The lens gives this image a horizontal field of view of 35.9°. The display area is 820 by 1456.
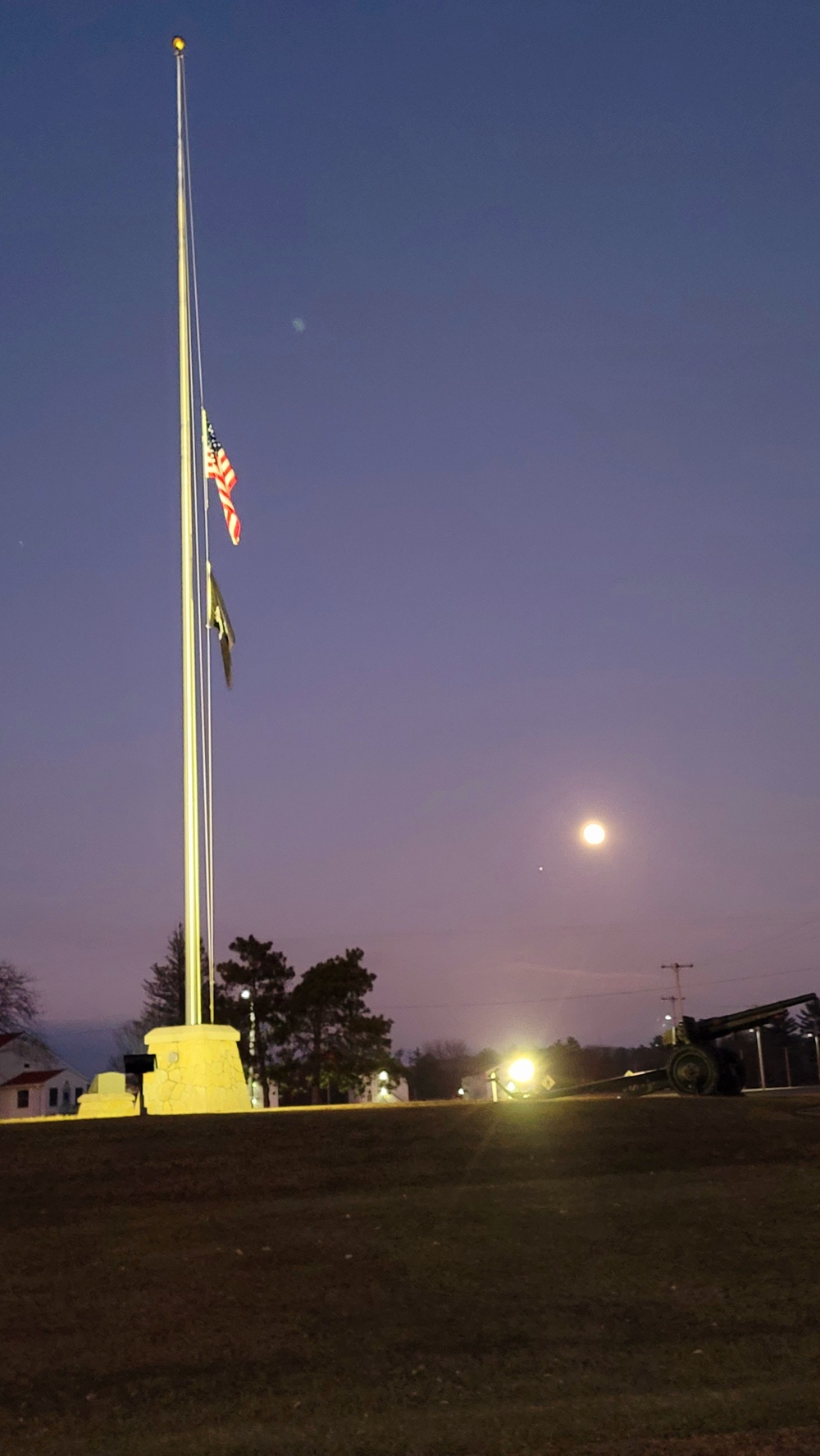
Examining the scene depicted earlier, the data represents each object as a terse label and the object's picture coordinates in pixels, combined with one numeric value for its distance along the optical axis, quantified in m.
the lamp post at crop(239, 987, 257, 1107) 51.16
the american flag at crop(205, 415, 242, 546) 19.77
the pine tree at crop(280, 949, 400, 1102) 52.88
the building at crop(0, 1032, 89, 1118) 66.19
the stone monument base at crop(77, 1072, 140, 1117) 18.00
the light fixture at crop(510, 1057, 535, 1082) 29.64
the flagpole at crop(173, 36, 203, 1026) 16.30
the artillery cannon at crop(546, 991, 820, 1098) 18.16
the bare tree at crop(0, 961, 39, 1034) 54.88
